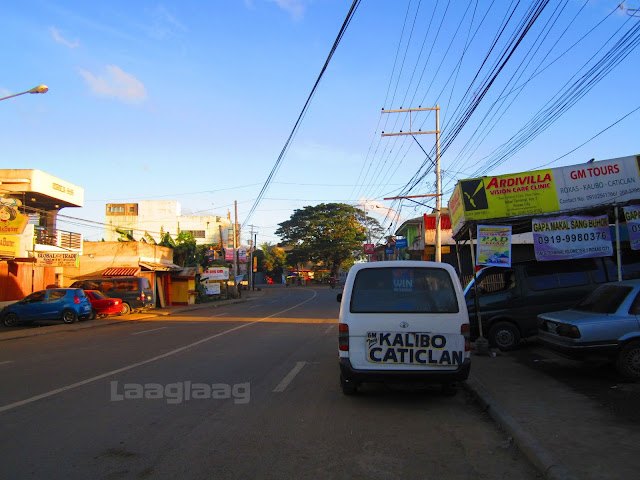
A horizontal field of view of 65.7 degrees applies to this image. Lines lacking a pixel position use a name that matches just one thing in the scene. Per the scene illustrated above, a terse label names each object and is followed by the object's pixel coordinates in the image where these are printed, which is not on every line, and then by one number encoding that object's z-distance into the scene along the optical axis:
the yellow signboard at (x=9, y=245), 20.66
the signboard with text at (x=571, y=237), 9.53
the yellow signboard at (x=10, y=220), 20.39
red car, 24.77
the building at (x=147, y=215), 72.75
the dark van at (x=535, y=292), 10.56
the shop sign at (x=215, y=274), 43.19
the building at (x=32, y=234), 20.78
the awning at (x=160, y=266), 31.98
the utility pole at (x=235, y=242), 49.06
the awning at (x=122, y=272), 28.75
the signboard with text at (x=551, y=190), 9.23
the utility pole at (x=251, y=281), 67.20
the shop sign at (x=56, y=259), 22.92
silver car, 7.08
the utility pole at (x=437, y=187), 24.41
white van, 6.22
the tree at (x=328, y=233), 71.75
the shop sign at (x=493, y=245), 9.76
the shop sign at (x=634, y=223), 9.06
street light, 14.56
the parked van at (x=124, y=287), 28.02
